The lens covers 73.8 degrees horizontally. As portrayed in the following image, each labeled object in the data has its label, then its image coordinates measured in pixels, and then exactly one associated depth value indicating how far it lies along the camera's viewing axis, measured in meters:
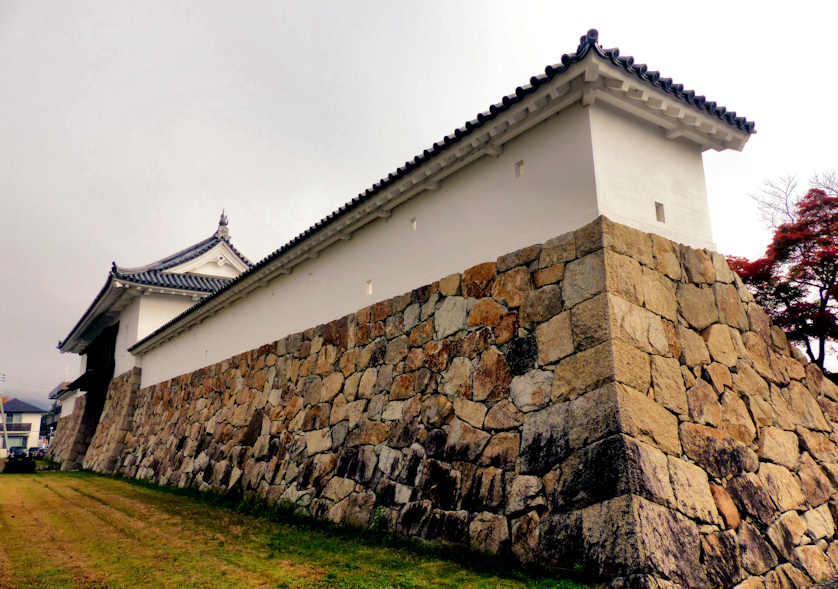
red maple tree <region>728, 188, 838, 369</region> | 8.85
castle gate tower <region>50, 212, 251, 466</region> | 18.77
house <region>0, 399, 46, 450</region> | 64.19
